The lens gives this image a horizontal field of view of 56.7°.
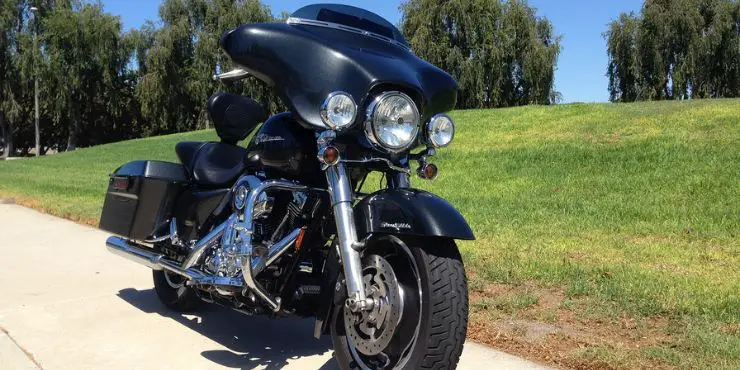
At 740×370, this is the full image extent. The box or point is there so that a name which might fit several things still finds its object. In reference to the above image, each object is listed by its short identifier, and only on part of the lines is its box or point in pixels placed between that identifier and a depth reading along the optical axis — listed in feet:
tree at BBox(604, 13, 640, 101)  116.67
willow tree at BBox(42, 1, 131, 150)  150.71
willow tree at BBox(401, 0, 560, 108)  128.47
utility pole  137.42
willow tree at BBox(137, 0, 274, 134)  135.23
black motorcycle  10.23
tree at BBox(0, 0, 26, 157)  154.10
